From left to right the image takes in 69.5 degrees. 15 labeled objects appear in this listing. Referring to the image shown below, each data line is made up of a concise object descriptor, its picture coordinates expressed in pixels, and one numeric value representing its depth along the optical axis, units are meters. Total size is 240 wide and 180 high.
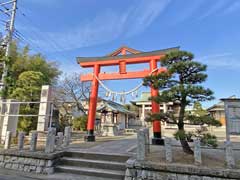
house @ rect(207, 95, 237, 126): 19.40
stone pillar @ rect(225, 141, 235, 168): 3.60
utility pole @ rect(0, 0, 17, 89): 8.95
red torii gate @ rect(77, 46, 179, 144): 7.54
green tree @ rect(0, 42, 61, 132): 9.38
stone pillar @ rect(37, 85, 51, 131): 7.98
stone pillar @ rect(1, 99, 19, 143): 7.65
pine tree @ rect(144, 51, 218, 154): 4.45
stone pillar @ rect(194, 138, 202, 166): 3.75
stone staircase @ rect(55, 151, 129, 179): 4.38
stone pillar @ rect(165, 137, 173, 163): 3.98
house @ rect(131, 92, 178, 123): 21.18
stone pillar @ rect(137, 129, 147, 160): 4.08
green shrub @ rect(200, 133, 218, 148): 4.06
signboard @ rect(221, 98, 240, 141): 5.68
